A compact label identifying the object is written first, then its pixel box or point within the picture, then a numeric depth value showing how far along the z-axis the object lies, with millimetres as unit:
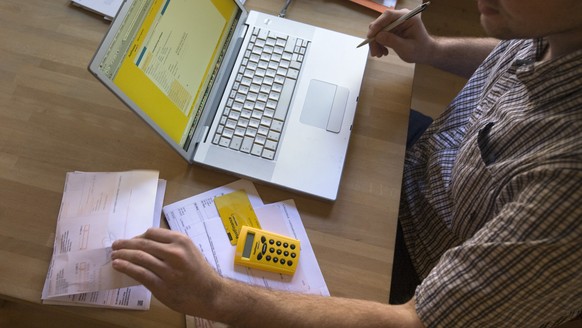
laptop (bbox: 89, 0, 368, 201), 818
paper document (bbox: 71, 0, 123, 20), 1074
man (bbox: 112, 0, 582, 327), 671
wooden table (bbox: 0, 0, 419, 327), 836
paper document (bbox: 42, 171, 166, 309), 789
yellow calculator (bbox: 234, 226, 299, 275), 836
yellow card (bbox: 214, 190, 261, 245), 875
